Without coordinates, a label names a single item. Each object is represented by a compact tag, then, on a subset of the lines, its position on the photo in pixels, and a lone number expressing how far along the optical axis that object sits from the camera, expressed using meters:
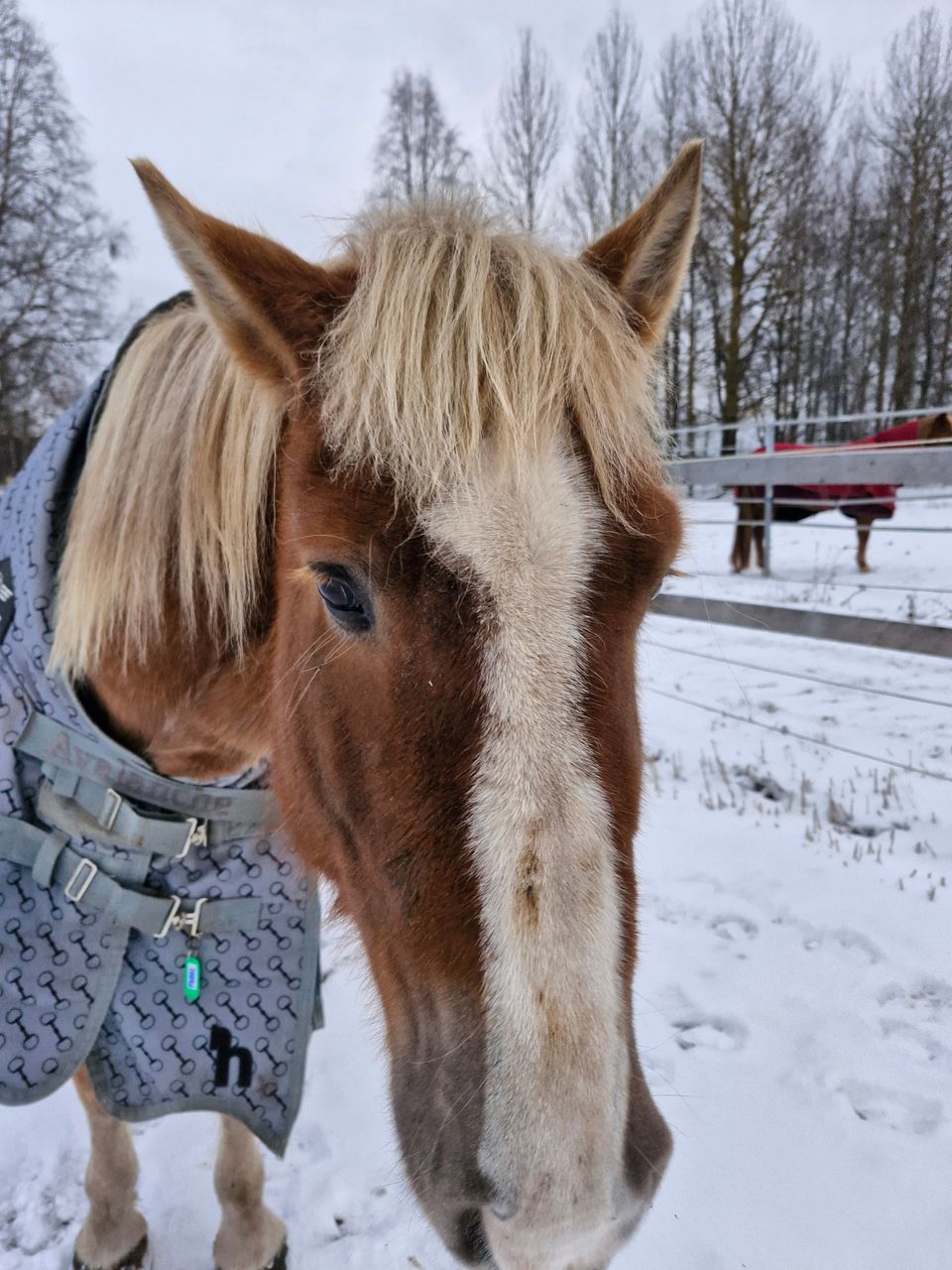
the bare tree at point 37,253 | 16.58
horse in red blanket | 7.64
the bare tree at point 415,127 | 13.42
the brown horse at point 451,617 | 0.83
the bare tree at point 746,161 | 16.62
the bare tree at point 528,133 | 13.95
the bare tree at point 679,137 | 17.34
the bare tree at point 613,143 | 14.42
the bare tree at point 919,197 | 19.59
